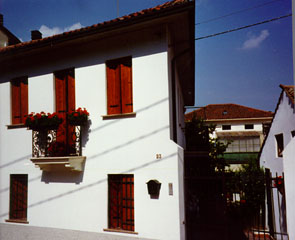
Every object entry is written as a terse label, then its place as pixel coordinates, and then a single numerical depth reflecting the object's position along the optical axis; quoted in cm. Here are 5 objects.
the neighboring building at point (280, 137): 1236
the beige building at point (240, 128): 3267
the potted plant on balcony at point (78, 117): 704
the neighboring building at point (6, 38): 1154
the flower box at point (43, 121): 730
